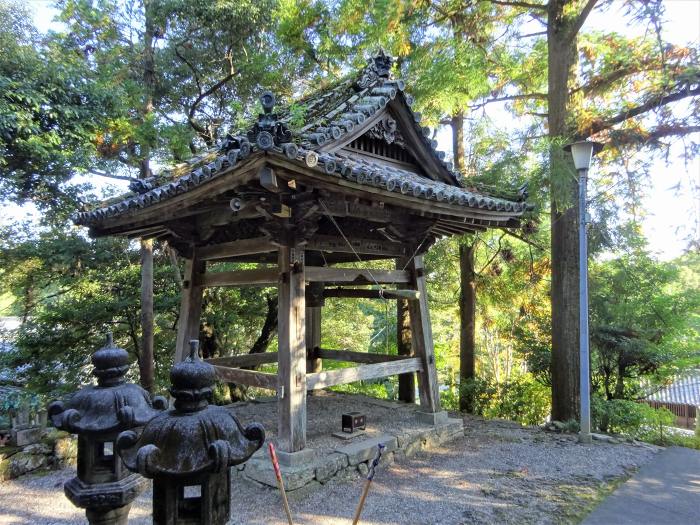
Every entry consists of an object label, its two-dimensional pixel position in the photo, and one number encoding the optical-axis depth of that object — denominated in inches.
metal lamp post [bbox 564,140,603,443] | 230.2
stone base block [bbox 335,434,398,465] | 199.5
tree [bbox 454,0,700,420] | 241.9
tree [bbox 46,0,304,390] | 362.3
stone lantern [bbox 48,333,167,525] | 89.5
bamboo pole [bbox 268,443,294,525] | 96.1
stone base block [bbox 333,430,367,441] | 221.0
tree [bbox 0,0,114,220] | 284.4
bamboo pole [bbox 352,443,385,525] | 94.3
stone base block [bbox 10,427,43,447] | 213.0
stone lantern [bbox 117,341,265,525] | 66.5
